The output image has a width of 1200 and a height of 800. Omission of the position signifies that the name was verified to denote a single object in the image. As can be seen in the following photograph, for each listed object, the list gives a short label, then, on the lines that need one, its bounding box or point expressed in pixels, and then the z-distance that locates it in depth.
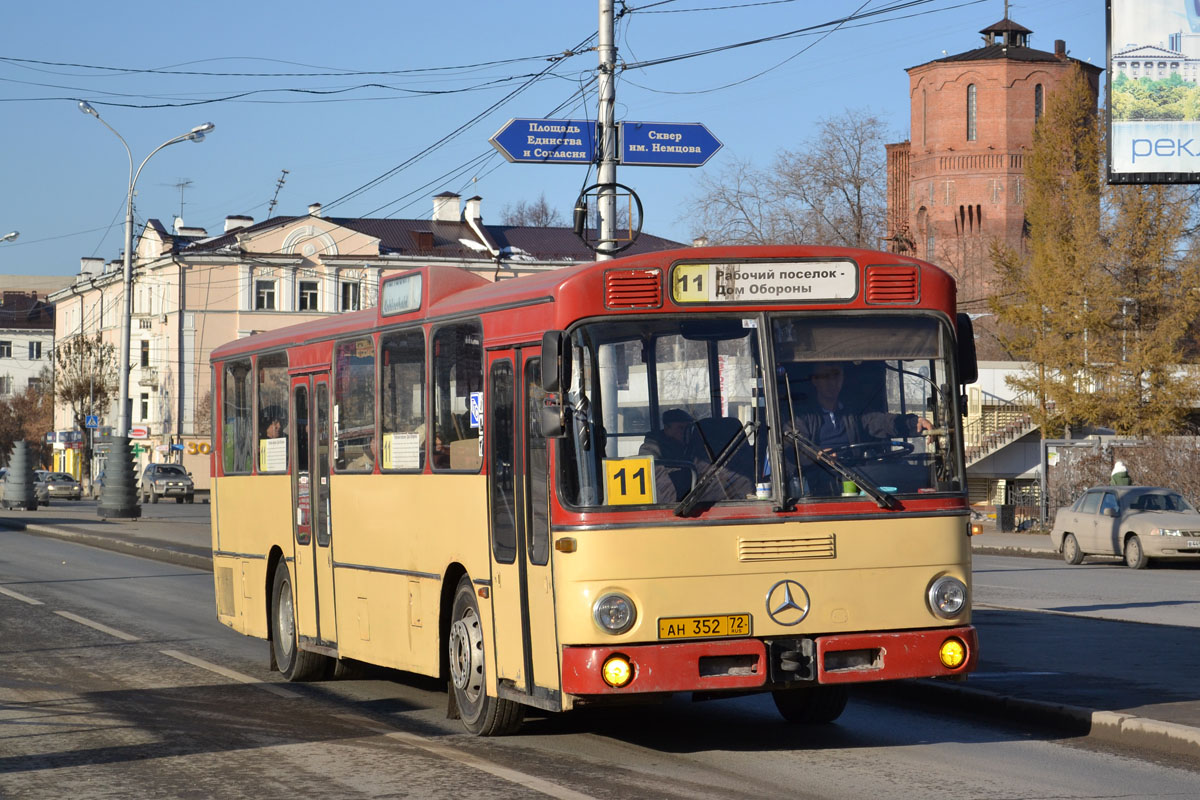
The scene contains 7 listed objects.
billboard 29.12
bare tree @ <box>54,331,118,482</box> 89.06
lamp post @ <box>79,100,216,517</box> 41.88
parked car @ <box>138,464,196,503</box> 70.12
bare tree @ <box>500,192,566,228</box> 125.30
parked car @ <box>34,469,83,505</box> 76.56
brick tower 99.38
